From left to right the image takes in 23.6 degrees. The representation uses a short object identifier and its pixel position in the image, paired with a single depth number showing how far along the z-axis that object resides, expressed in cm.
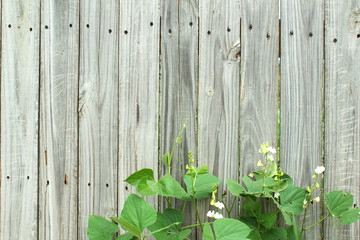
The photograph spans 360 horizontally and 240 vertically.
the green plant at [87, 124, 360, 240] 299
